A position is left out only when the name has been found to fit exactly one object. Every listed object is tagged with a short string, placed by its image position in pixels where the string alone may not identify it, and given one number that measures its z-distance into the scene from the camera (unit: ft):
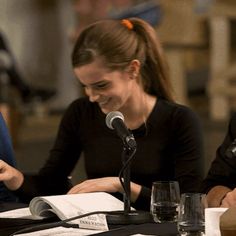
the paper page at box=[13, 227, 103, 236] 15.03
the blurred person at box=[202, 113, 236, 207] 18.16
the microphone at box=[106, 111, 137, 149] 15.28
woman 19.95
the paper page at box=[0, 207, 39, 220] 16.60
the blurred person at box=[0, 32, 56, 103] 58.55
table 14.89
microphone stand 15.89
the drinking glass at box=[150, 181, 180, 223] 15.79
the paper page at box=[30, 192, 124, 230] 16.14
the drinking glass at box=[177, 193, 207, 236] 14.25
